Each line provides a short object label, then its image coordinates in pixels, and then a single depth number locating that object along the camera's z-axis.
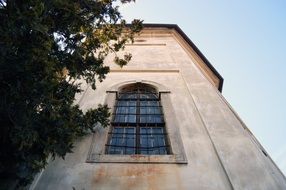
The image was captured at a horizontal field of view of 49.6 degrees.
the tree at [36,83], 4.02
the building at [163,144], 5.13
